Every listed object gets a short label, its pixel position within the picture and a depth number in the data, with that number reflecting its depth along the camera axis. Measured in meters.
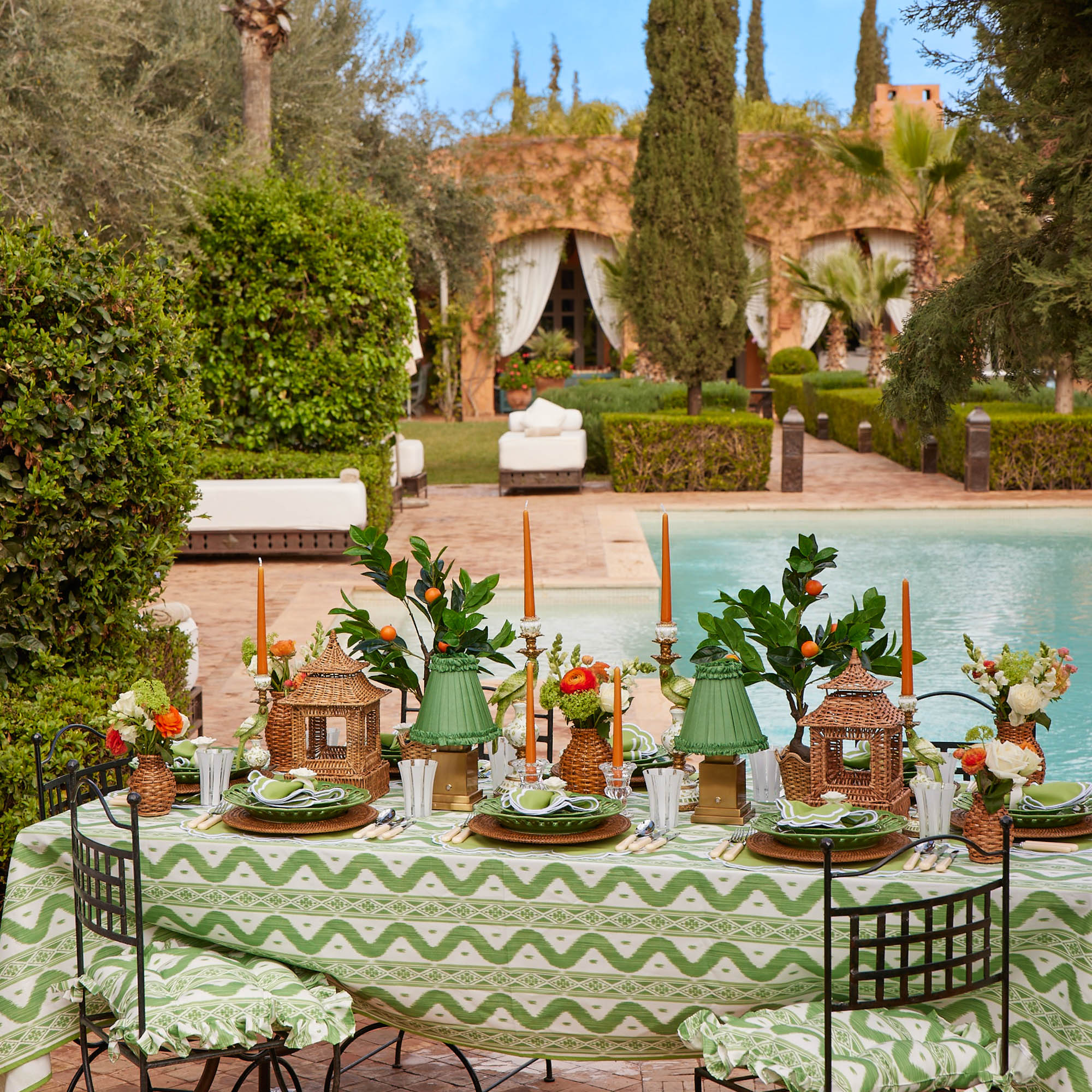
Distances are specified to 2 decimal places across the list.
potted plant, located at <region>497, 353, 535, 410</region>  25.86
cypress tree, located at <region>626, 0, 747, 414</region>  15.25
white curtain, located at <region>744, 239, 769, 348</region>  27.27
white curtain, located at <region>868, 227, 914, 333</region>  27.53
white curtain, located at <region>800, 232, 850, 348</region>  27.19
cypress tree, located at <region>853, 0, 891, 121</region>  35.50
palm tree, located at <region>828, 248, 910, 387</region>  20.16
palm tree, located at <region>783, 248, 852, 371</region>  20.86
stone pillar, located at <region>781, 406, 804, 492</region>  14.30
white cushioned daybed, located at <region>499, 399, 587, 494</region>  14.73
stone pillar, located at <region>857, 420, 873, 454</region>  19.18
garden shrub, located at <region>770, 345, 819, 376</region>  26.45
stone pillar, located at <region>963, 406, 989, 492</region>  14.12
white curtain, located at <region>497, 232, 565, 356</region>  27.28
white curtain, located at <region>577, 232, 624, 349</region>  27.50
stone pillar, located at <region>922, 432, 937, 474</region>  16.12
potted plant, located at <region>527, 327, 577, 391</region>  25.23
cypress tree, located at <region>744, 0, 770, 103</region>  36.44
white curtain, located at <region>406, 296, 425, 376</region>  12.28
